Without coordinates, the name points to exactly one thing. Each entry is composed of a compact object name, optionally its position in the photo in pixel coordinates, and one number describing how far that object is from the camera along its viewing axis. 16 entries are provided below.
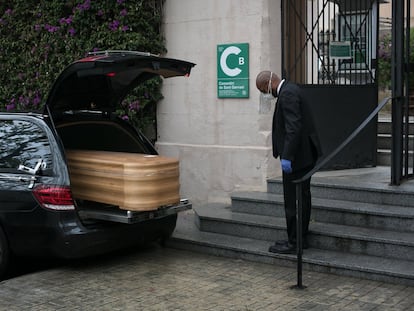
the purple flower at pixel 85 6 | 8.99
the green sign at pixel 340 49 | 8.07
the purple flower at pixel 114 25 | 8.84
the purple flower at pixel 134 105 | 8.88
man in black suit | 5.84
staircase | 5.82
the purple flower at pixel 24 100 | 10.04
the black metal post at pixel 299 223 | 5.34
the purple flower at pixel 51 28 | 9.44
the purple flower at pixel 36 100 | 9.90
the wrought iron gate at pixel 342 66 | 7.97
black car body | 5.72
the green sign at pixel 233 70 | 8.09
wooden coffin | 5.73
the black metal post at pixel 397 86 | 6.73
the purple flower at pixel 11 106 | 10.28
